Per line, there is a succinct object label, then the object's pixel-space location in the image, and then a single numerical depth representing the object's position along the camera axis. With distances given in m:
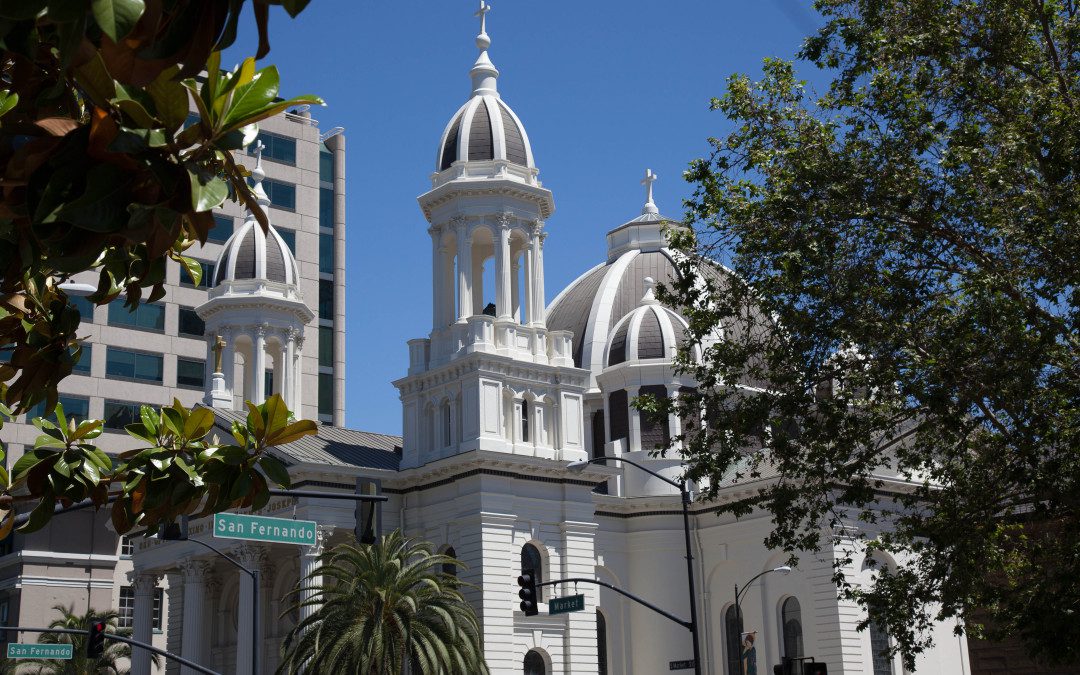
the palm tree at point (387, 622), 36.81
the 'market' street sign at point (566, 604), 38.09
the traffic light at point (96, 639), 37.84
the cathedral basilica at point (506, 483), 51.44
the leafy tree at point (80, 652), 57.53
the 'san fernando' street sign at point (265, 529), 25.70
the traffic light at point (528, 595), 34.53
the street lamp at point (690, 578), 31.20
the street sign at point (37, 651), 38.91
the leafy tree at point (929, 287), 21.62
